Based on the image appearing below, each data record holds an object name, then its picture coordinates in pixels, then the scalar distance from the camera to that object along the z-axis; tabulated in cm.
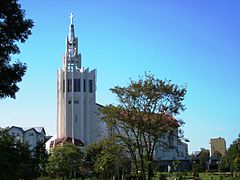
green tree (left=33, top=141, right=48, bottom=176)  5262
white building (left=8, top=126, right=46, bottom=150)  9550
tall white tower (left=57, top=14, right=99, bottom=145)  9788
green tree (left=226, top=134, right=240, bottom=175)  6684
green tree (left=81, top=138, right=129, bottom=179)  3719
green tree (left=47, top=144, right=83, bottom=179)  6519
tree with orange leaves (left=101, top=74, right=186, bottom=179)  3597
